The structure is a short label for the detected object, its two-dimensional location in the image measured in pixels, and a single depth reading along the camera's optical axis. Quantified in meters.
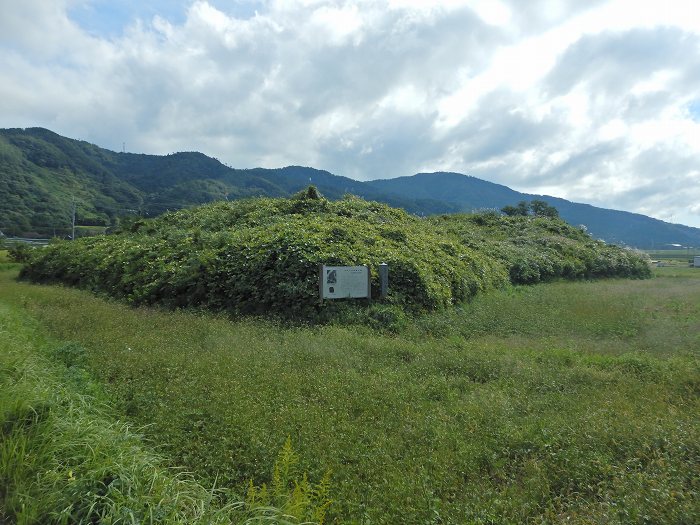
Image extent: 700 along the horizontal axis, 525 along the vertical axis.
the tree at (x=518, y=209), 50.87
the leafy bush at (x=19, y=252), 30.56
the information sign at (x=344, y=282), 11.01
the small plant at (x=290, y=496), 3.27
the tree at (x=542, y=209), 50.86
